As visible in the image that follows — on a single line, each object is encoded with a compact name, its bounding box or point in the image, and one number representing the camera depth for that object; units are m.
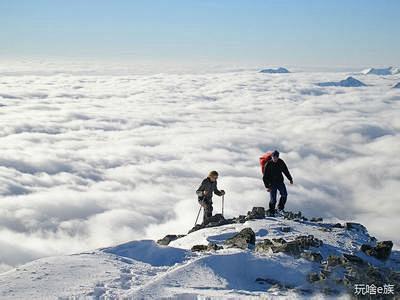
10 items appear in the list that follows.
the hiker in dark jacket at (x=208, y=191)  14.26
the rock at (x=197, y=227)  15.23
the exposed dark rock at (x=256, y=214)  14.48
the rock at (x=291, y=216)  14.76
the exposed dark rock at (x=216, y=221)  14.84
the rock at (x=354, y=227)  14.07
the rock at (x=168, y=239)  14.71
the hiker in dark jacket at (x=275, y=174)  13.56
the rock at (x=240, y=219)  14.64
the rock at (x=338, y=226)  14.24
